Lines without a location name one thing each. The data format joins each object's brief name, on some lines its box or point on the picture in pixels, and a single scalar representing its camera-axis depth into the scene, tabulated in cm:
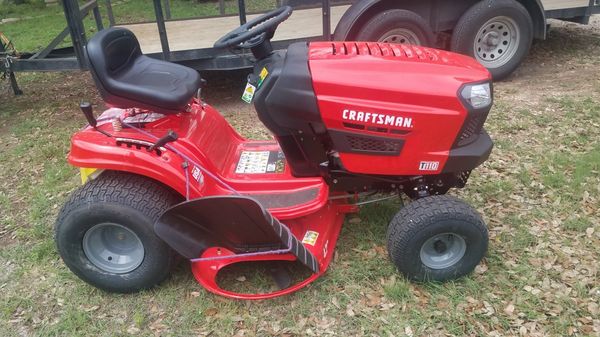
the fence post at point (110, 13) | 638
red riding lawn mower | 249
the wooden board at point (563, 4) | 574
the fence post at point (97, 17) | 578
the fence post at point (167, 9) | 686
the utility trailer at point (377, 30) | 488
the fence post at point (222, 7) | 679
